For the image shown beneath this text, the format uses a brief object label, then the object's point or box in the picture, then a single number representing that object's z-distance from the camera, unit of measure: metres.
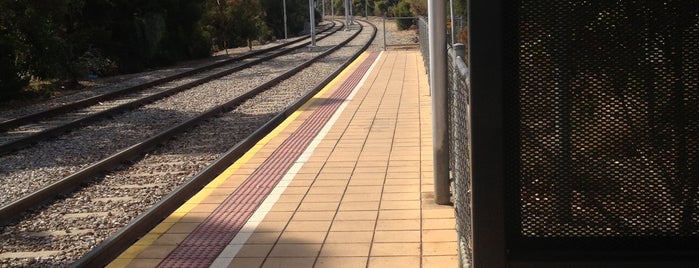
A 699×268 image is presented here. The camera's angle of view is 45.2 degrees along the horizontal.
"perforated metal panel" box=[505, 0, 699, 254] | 2.54
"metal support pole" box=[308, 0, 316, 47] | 39.19
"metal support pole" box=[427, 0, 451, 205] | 6.01
